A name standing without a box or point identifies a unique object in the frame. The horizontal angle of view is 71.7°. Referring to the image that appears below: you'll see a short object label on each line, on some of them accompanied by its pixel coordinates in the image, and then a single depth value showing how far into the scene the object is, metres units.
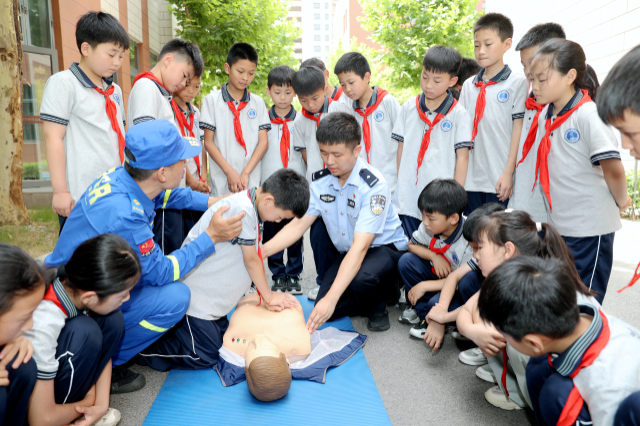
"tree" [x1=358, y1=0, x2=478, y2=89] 11.29
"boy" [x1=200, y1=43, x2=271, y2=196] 3.67
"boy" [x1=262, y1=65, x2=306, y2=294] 3.59
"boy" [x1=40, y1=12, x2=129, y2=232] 2.48
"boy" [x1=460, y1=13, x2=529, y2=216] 3.11
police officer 2.73
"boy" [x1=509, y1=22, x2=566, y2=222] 2.88
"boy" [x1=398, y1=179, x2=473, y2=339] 2.58
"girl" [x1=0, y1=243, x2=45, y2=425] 1.29
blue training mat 1.88
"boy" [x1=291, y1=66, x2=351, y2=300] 3.34
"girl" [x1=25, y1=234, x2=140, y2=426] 1.60
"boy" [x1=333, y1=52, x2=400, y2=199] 3.56
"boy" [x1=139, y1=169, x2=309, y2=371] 2.31
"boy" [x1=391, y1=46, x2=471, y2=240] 3.16
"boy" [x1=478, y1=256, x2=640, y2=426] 1.31
